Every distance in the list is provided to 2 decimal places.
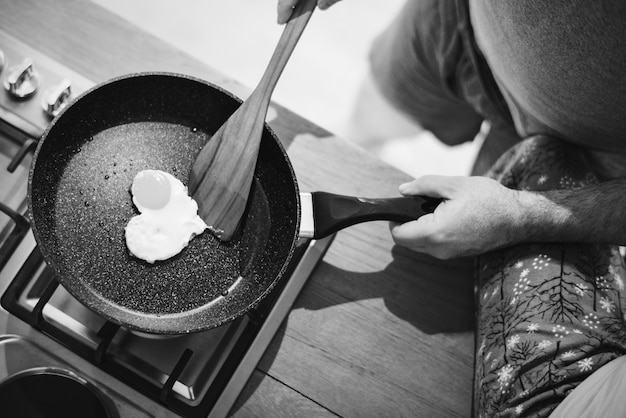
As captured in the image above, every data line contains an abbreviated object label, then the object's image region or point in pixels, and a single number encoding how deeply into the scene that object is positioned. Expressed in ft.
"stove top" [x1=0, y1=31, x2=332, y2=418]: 2.65
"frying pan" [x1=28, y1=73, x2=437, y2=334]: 2.70
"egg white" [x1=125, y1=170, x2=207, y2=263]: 2.73
